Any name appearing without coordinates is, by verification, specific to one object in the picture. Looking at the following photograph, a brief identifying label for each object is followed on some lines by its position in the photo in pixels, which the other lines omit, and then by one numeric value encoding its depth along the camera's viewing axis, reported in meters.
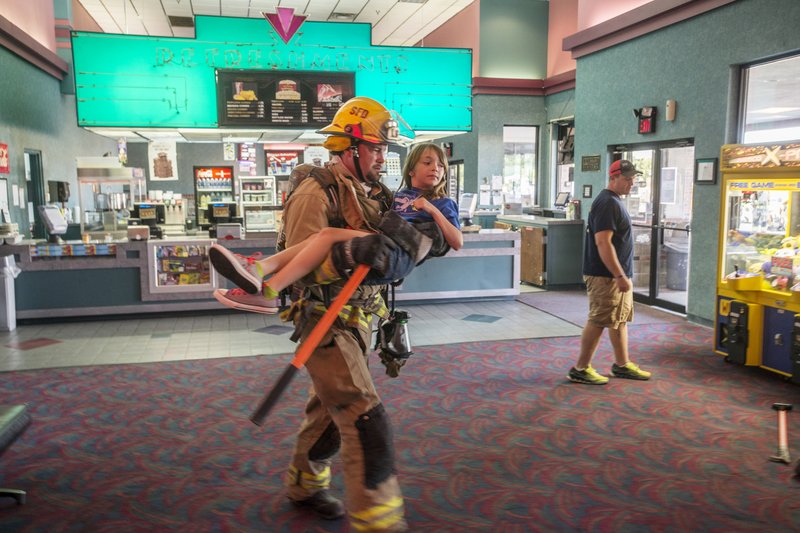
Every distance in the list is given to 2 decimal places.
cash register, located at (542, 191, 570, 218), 10.75
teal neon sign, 7.93
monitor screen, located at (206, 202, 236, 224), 8.45
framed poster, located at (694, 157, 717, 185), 6.52
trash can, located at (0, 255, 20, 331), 6.43
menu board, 8.05
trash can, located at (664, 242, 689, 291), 7.62
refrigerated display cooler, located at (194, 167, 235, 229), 14.56
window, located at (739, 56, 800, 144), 5.83
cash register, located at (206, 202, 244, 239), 8.45
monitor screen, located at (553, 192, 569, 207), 10.74
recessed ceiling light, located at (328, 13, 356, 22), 11.81
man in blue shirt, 4.55
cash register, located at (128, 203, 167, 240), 7.04
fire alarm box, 7.49
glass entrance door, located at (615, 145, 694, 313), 7.42
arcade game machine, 4.70
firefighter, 2.19
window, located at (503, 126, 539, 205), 12.55
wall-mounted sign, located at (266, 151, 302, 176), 14.98
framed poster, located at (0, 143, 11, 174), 7.93
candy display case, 7.10
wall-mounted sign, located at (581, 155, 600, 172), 8.77
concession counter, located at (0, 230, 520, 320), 6.82
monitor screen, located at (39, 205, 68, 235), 7.77
